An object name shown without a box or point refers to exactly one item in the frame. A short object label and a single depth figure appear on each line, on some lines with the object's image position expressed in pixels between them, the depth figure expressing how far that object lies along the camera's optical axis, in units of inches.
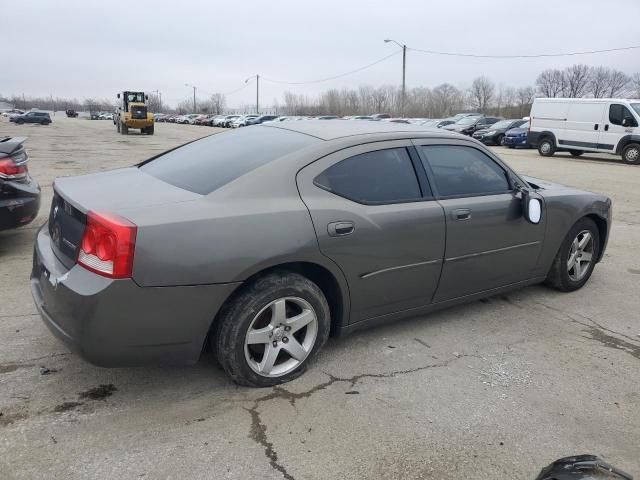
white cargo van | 660.7
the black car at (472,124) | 1055.0
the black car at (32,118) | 1935.3
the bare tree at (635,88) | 2888.3
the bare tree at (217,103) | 4972.9
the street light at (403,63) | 1742.1
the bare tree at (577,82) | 3415.4
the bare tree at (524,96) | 3157.0
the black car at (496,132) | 967.0
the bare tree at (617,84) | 3181.6
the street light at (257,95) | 3449.3
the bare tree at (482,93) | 3508.9
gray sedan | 97.2
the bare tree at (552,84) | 3481.8
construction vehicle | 1310.3
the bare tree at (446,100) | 2982.3
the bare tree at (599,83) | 3309.5
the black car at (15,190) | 190.4
